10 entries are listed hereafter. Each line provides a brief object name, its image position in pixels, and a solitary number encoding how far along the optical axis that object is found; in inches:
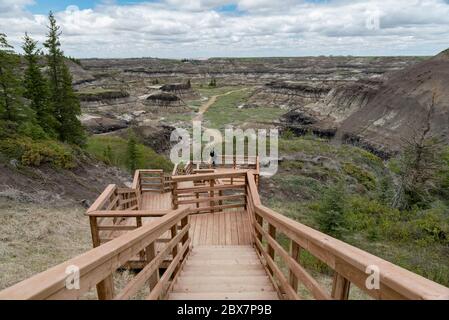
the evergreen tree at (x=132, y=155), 971.9
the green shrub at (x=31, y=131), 653.9
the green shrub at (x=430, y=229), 399.8
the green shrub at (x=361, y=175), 824.5
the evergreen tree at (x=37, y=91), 844.6
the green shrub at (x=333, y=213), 370.6
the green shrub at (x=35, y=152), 525.7
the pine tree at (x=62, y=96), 903.7
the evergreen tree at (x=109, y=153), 1071.2
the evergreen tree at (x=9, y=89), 740.0
